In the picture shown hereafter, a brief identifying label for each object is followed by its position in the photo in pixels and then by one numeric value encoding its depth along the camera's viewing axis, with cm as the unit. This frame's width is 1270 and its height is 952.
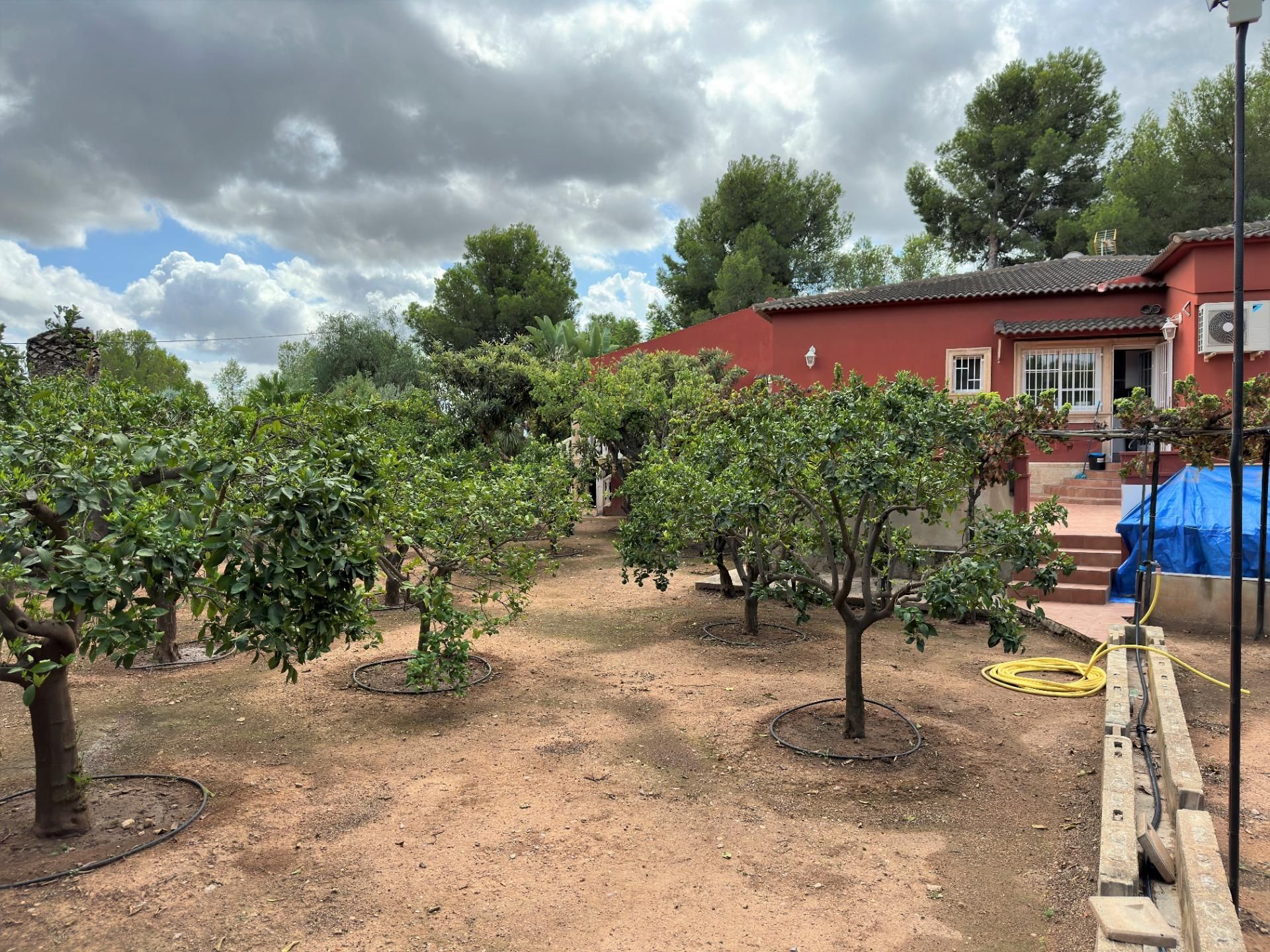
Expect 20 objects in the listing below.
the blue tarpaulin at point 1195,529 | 1016
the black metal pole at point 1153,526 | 765
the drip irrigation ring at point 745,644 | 911
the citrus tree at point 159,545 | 344
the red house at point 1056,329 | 1518
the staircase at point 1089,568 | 1074
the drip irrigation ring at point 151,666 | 793
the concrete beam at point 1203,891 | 294
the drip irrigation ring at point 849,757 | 576
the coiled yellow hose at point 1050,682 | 736
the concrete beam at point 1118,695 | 568
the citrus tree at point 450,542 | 646
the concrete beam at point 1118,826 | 353
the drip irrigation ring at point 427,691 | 724
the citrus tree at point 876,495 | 530
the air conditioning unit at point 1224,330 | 1459
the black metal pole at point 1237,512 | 346
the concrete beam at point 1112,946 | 307
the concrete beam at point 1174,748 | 438
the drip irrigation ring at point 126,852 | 409
